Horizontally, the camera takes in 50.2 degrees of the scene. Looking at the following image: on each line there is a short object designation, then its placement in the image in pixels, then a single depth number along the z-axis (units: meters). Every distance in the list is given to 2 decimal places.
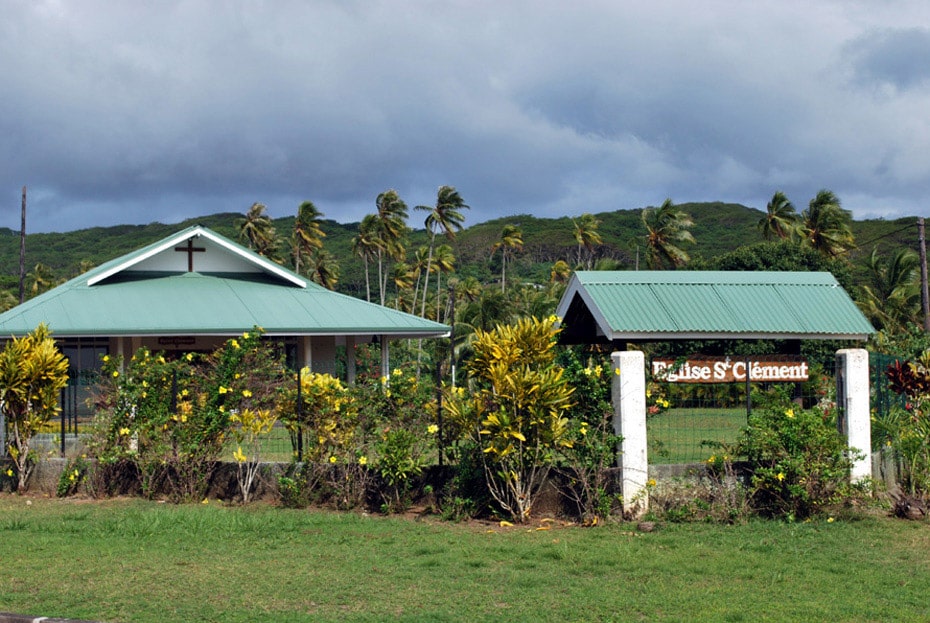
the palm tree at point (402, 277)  75.69
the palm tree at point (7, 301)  55.03
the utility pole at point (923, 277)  32.00
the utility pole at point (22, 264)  37.66
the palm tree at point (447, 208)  58.96
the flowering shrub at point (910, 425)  10.94
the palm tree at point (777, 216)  56.38
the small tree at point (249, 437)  12.17
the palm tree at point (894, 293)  41.44
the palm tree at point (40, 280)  66.25
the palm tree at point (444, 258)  74.06
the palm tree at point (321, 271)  69.75
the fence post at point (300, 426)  11.91
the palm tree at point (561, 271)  70.59
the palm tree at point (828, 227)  55.00
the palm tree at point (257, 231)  63.94
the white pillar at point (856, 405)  11.12
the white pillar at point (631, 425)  10.61
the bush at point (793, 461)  10.41
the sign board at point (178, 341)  24.94
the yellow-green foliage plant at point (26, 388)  13.40
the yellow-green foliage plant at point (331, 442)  11.60
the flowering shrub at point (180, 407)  12.36
